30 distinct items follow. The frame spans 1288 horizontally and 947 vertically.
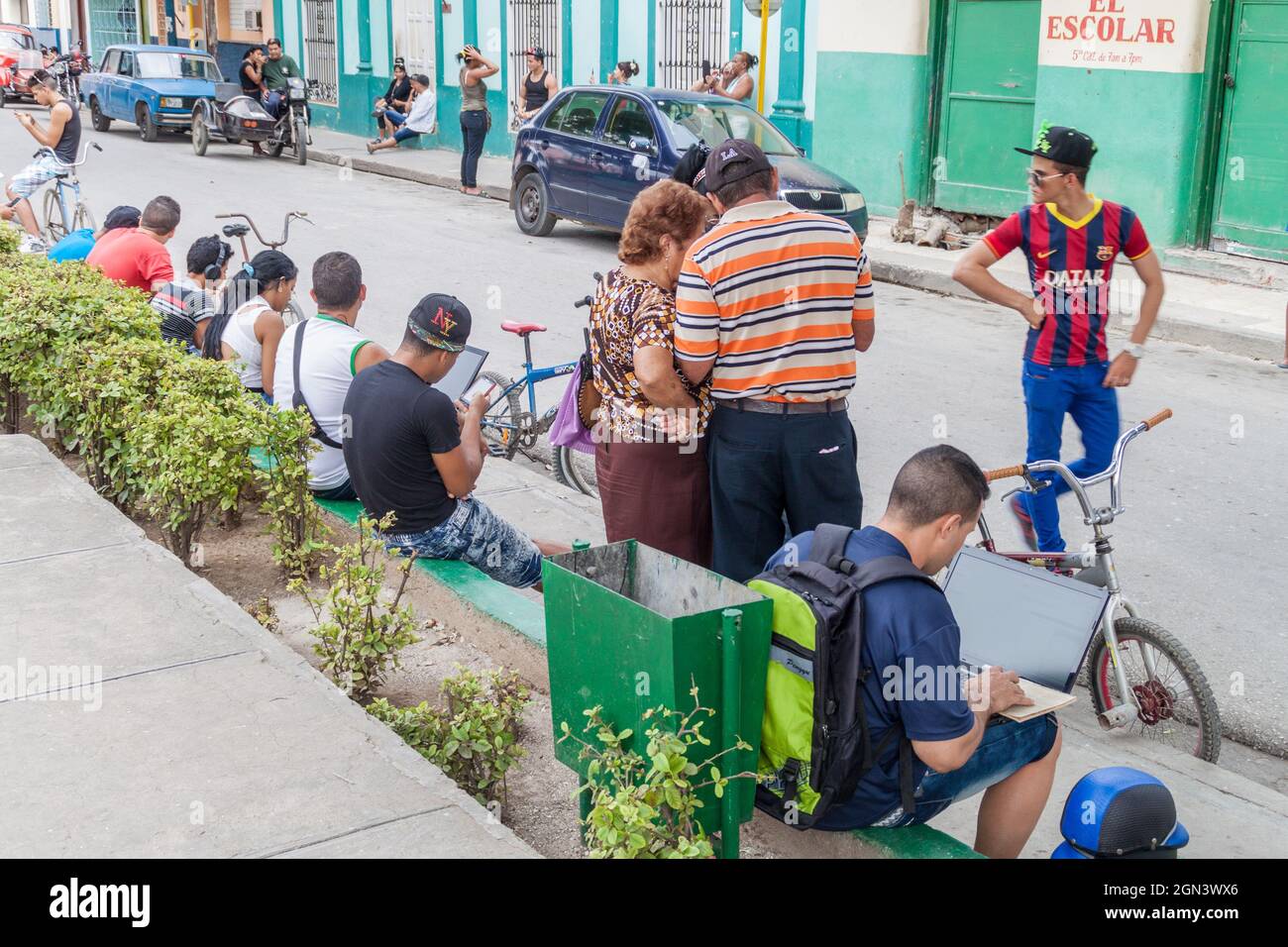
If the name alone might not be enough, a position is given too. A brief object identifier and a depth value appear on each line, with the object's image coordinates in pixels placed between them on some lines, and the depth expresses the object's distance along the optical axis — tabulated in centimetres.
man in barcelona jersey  557
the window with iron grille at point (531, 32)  2236
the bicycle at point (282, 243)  943
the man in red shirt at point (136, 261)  862
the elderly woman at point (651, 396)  468
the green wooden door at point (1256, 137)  1269
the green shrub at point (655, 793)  311
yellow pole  1716
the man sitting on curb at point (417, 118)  2392
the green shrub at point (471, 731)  404
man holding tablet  518
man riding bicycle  1326
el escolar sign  1305
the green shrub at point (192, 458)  548
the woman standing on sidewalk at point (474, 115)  1996
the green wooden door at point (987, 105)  1512
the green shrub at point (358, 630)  454
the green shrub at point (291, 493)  559
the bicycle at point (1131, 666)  468
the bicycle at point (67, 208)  1405
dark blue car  1417
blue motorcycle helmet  303
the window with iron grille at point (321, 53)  2864
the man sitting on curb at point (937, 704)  329
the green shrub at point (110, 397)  608
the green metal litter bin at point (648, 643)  322
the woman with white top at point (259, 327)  692
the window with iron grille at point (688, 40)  1912
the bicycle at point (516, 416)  817
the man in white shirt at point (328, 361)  591
